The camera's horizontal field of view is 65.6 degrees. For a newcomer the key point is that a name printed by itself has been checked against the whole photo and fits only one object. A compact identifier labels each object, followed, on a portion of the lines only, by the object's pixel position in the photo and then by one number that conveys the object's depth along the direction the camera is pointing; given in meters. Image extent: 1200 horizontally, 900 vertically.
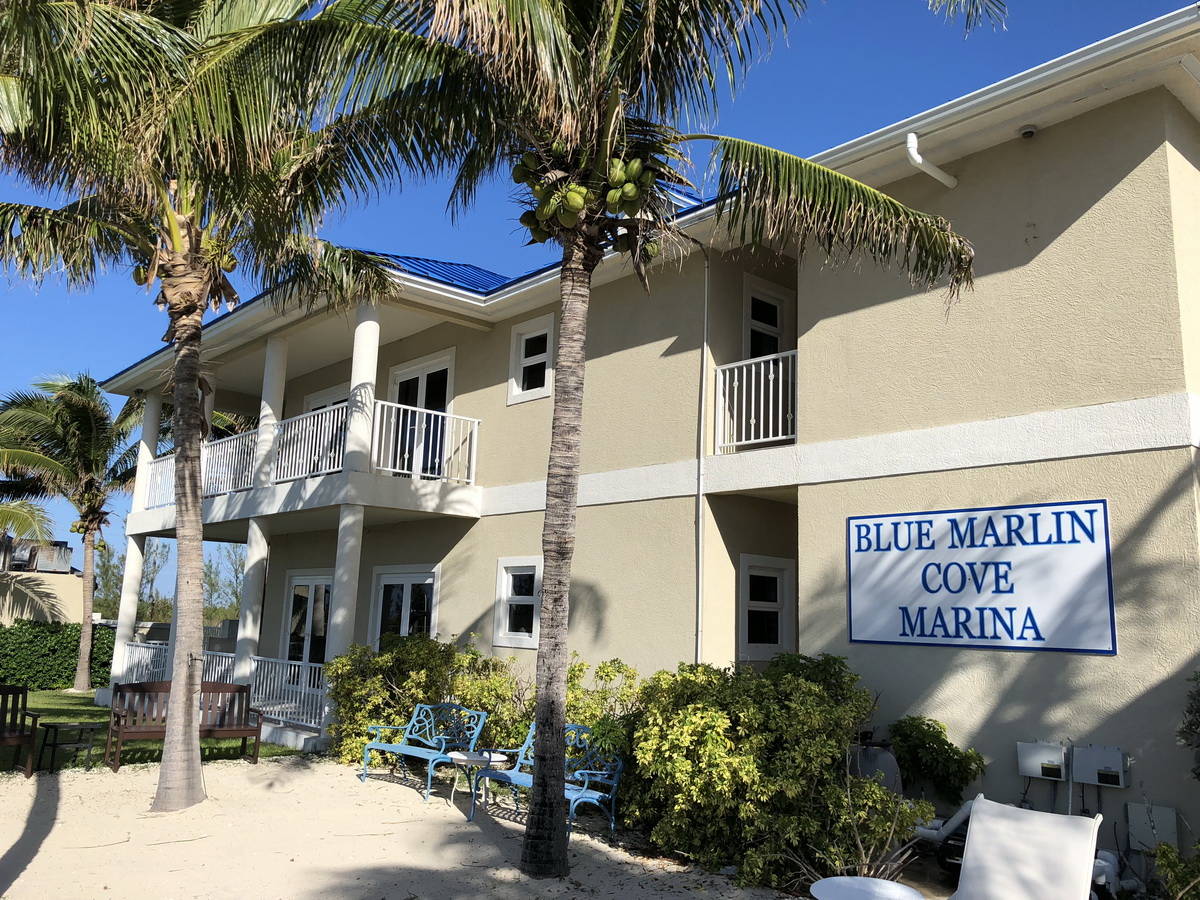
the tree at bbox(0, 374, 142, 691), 22.22
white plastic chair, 5.25
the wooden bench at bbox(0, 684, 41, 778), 9.51
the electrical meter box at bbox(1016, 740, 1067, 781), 7.25
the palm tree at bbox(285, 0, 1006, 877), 6.75
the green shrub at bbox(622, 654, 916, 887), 6.74
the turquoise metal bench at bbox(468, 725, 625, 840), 7.85
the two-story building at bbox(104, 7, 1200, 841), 7.33
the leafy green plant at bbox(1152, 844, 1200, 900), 5.60
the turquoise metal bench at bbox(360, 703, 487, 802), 9.99
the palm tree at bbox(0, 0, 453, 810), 7.21
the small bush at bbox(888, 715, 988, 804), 7.75
